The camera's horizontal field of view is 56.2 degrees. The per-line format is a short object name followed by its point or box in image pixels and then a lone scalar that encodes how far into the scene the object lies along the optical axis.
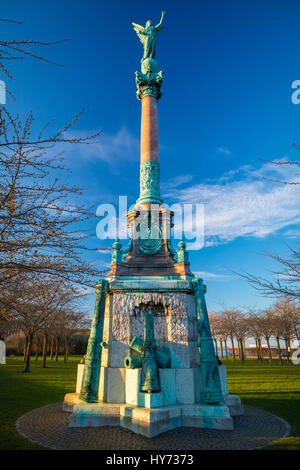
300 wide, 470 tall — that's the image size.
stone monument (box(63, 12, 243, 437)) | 6.25
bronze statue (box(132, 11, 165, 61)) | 12.35
